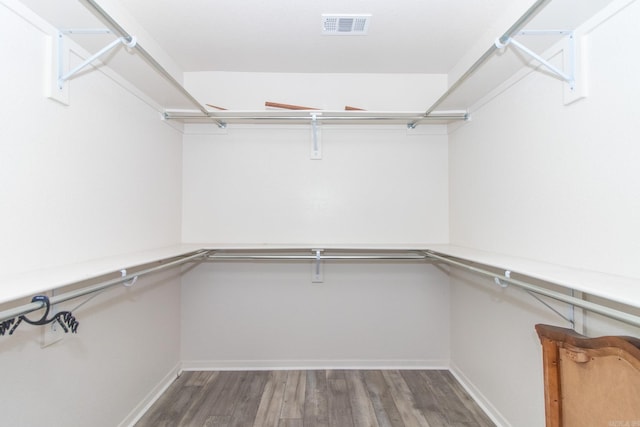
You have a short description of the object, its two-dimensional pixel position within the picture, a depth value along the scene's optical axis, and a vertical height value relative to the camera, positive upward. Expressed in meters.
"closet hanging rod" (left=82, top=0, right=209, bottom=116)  1.03 +0.73
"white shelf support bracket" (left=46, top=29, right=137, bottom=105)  1.28 +0.68
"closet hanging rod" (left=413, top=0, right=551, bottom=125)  1.03 +0.74
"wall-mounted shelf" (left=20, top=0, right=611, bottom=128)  1.23 +0.83
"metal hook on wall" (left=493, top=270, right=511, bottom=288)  1.34 -0.30
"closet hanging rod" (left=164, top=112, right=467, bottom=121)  2.16 +0.75
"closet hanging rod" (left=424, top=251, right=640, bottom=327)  0.81 -0.28
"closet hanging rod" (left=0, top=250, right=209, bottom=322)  0.84 -0.28
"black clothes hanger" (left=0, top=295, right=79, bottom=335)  0.95 -0.42
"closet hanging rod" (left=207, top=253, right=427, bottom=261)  2.26 -0.31
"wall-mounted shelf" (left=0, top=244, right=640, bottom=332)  0.88 -0.22
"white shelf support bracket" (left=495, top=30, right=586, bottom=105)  1.27 +0.69
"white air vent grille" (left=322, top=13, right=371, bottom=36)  1.68 +1.15
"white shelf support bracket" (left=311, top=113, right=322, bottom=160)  2.48 +0.61
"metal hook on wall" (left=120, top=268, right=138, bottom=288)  1.29 -0.30
